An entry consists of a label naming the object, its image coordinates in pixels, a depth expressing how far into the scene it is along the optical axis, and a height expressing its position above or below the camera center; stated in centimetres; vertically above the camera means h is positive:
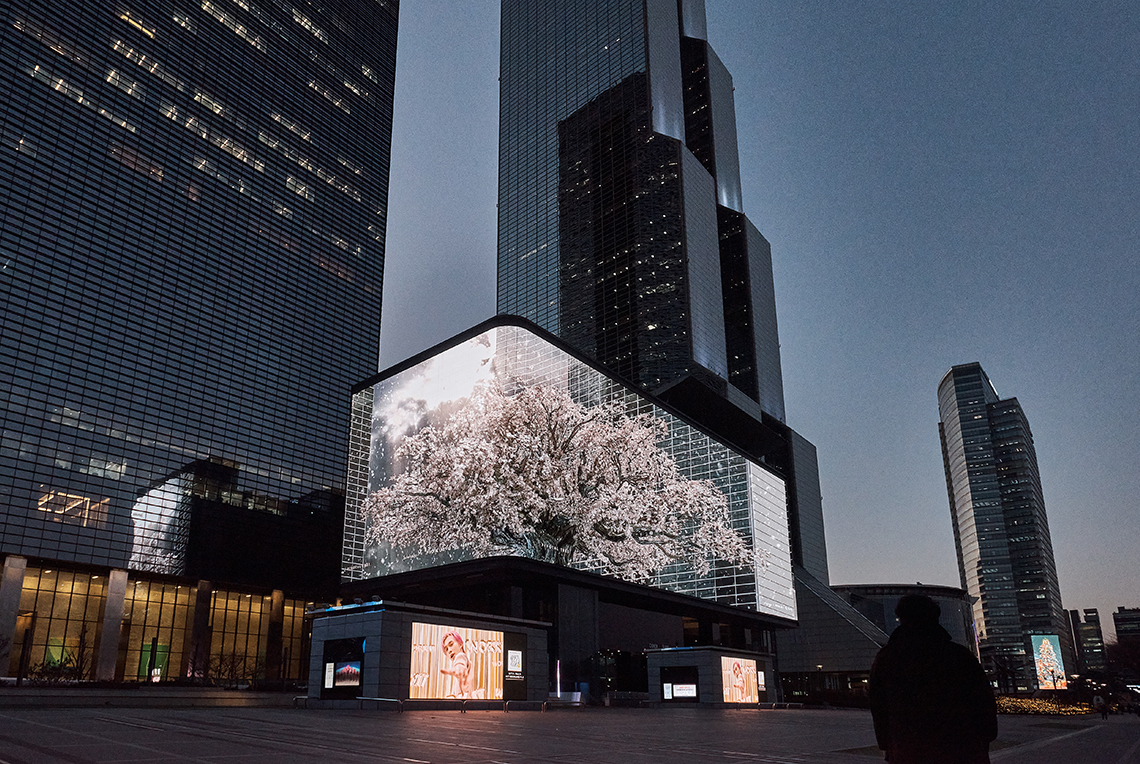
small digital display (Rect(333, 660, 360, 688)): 2595 -182
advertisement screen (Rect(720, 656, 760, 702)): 4050 -351
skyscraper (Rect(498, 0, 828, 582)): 13475 +7938
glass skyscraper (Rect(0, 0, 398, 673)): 6450 +3395
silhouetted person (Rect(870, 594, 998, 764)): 453 -51
